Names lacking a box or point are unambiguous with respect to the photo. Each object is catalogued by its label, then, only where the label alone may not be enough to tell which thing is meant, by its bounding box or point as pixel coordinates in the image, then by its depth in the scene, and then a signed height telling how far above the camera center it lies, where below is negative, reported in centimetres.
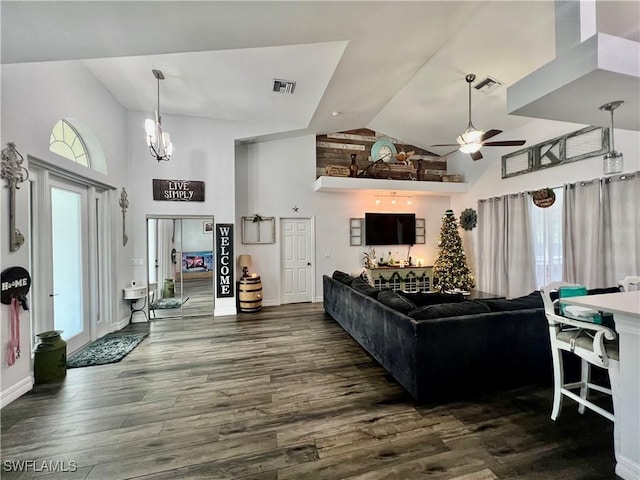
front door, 342 -22
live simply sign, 516 +100
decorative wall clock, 640 +206
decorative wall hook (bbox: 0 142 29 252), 253 +64
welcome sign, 543 -31
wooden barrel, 558 -107
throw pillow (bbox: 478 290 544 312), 269 -67
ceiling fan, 404 +144
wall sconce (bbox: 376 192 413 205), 709 +106
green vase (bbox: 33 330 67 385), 286 -118
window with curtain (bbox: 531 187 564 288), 496 -7
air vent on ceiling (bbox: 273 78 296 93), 411 +237
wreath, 677 +46
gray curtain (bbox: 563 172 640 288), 387 +7
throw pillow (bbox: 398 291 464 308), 309 -69
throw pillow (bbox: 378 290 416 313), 269 -64
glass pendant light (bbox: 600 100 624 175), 205 +59
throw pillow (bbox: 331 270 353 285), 439 -63
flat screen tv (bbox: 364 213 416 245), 687 +27
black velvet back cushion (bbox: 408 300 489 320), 247 -66
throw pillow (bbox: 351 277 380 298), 346 -65
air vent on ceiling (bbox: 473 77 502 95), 443 +251
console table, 665 -94
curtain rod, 388 +84
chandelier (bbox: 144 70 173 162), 364 +156
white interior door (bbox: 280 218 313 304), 652 -46
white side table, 478 -89
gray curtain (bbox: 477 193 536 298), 547 -21
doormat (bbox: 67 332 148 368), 335 -140
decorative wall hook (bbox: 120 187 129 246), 481 +60
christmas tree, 638 -54
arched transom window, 343 +136
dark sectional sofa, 239 -99
